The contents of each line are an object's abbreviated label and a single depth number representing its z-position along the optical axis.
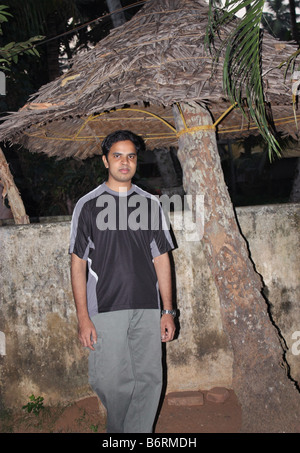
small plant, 3.51
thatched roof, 2.91
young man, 2.52
